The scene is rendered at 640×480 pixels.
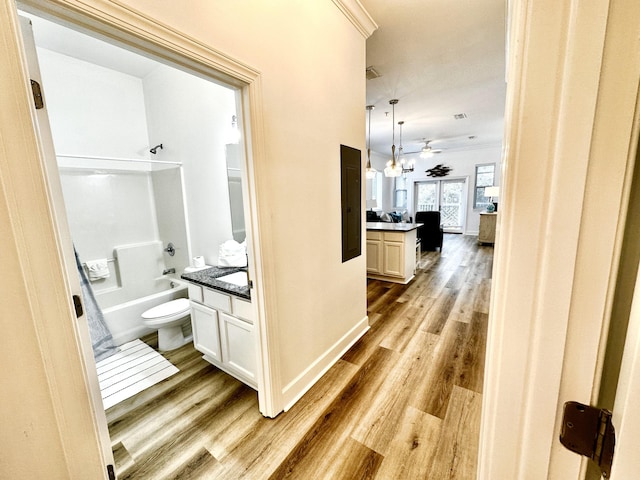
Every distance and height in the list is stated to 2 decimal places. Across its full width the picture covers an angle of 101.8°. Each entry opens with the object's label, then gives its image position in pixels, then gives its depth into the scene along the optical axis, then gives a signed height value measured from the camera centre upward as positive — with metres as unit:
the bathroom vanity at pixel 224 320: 1.86 -0.89
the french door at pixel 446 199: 9.02 -0.08
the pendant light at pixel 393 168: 4.61 +0.55
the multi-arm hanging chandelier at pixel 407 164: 5.38 +0.98
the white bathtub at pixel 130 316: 2.72 -1.15
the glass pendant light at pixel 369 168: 4.32 +0.54
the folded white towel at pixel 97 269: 2.90 -0.67
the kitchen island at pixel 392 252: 4.11 -0.87
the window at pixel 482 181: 8.35 +0.46
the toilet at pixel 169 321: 2.43 -1.08
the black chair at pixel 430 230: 6.19 -0.78
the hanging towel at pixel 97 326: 2.27 -1.04
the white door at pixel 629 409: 0.31 -0.27
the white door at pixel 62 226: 0.88 -0.06
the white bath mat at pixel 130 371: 2.03 -1.42
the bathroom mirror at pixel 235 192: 2.71 +0.13
